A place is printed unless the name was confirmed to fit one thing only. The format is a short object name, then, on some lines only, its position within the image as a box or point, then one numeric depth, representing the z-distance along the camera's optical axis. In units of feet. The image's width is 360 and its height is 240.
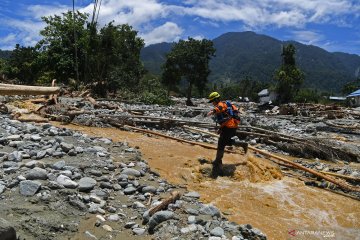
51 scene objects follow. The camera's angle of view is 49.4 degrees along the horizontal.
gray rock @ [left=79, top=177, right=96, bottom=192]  19.80
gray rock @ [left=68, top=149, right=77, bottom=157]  25.70
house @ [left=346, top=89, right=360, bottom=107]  171.28
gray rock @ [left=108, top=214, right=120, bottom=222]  17.88
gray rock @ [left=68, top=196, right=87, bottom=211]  17.98
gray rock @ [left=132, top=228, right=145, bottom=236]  17.17
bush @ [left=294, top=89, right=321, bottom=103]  171.67
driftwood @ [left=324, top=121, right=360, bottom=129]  70.95
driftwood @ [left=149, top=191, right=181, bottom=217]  18.52
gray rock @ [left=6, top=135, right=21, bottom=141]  26.83
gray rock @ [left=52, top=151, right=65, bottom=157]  24.56
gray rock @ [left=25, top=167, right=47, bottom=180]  19.34
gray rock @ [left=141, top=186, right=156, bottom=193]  21.80
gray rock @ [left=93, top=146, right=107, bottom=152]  28.48
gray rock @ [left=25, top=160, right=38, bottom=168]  21.09
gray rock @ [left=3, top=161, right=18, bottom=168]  20.76
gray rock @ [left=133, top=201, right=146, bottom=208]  19.63
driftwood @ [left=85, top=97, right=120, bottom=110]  59.47
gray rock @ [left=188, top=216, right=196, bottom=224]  18.51
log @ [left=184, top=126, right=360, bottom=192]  30.25
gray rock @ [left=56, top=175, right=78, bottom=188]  19.49
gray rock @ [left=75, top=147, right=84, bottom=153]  26.63
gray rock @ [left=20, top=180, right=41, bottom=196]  17.86
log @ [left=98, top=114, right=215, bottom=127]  47.95
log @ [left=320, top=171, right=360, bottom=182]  32.02
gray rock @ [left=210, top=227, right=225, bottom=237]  17.57
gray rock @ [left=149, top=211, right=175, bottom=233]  17.59
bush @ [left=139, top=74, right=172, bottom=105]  88.76
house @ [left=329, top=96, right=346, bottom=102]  260.01
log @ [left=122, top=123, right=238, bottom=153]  38.21
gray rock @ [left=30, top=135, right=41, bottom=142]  27.81
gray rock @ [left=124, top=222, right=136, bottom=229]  17.58
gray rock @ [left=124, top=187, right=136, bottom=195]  21.15
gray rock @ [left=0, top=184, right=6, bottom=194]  17.57
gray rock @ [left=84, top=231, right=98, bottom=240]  16.08
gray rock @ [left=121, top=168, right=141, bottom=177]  24.29
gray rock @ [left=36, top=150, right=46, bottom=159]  23.53
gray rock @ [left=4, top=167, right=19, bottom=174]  19.96
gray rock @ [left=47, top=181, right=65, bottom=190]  18.90
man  30.05
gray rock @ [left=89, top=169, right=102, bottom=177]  22.65
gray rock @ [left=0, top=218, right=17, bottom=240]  13.41
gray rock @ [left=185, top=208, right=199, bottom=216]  19.60
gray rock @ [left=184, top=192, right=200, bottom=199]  22.67
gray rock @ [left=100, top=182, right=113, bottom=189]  21.16
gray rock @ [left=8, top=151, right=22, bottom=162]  22.10
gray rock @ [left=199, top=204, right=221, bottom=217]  20.06
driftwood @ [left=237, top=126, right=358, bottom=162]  42.42
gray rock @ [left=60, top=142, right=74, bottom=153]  26.21
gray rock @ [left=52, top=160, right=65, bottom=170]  21.71
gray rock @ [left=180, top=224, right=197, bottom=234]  17.53
